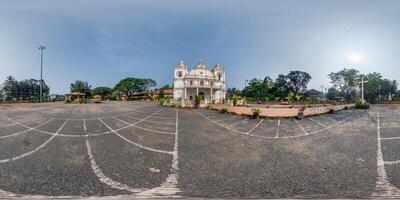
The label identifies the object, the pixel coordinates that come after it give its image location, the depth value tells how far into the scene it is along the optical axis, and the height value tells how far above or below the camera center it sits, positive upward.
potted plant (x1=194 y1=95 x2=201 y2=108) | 17.25 -0.04
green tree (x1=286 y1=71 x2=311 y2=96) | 53.10 +5.05
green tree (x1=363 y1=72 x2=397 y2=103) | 41.22 +3.01
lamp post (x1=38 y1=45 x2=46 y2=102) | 24.92 +3.46
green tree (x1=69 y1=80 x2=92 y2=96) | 48.22 +2.68
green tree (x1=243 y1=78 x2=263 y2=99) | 45.44 +2.34
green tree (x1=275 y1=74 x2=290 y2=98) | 46.99 +3.41
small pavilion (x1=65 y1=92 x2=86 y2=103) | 26.68 +0.50
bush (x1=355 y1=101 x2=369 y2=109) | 15.55 -0.28
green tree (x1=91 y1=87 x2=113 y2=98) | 48.37 +1.84
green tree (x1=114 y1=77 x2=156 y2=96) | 39.15 +2.49
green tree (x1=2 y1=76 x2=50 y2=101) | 52.85 +2.58
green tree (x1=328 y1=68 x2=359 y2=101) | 37.49 +3.55
